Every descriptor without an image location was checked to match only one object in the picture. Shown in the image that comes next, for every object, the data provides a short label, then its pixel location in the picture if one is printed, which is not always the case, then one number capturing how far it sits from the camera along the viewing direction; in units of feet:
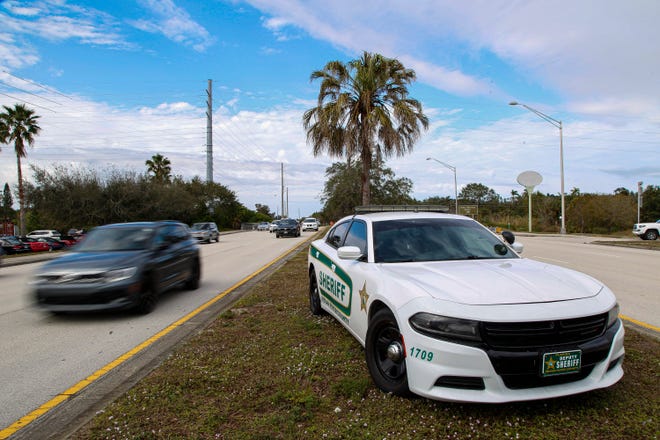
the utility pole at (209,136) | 177.58
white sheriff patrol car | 9.11
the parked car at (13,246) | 85.56
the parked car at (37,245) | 95.55
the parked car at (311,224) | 159.08
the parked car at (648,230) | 82.79
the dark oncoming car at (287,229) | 113.19
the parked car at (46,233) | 127.13
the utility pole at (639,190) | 100.22
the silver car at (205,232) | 97.48
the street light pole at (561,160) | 107.18
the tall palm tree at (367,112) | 53.78
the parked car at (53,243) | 102.46
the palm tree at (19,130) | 118.32
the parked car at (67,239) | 108.17
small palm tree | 181.16
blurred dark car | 20.54
